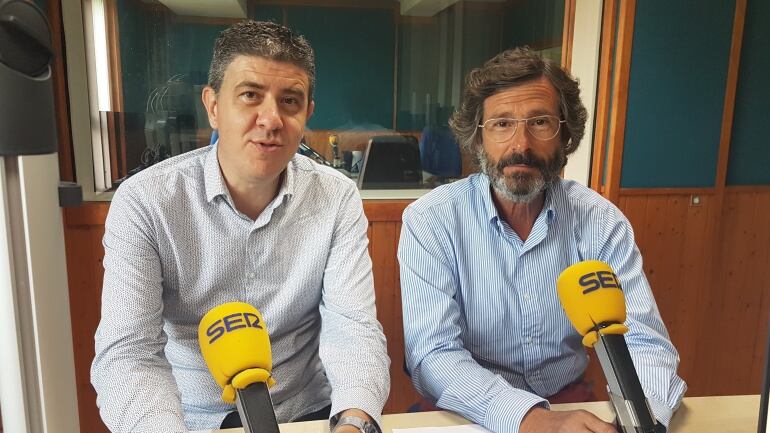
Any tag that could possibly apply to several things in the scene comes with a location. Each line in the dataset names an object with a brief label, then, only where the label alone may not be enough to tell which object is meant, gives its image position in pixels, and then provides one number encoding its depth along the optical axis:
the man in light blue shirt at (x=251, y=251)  1.16
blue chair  2.78
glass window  2.49
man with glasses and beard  1.34
